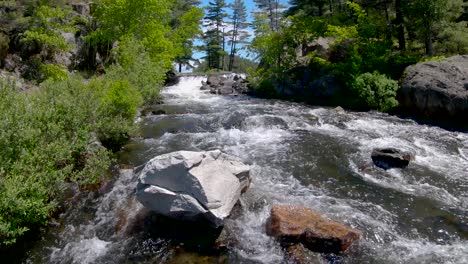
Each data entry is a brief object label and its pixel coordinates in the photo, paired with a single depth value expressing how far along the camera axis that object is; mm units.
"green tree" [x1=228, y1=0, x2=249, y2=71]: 66375
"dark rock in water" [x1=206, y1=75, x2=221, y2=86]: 38919
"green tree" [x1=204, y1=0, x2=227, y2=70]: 64419
